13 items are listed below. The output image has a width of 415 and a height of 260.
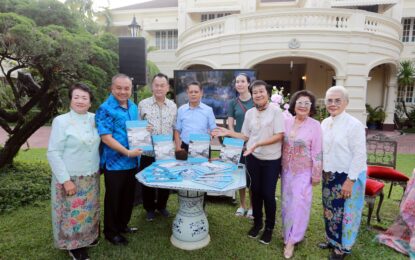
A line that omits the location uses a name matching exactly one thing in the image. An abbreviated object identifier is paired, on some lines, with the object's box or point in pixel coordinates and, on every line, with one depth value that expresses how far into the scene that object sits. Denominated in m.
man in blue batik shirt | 2.57
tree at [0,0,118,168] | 3.21
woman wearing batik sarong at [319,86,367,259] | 2.48
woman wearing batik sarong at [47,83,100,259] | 2.35
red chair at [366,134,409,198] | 3.98
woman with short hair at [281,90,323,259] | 2.66
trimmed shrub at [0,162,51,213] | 3.93
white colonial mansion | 9.52
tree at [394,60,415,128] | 12.38
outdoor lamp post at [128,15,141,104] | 7.31
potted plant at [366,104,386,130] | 12.41
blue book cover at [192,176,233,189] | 2.27
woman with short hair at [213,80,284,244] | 2.78
